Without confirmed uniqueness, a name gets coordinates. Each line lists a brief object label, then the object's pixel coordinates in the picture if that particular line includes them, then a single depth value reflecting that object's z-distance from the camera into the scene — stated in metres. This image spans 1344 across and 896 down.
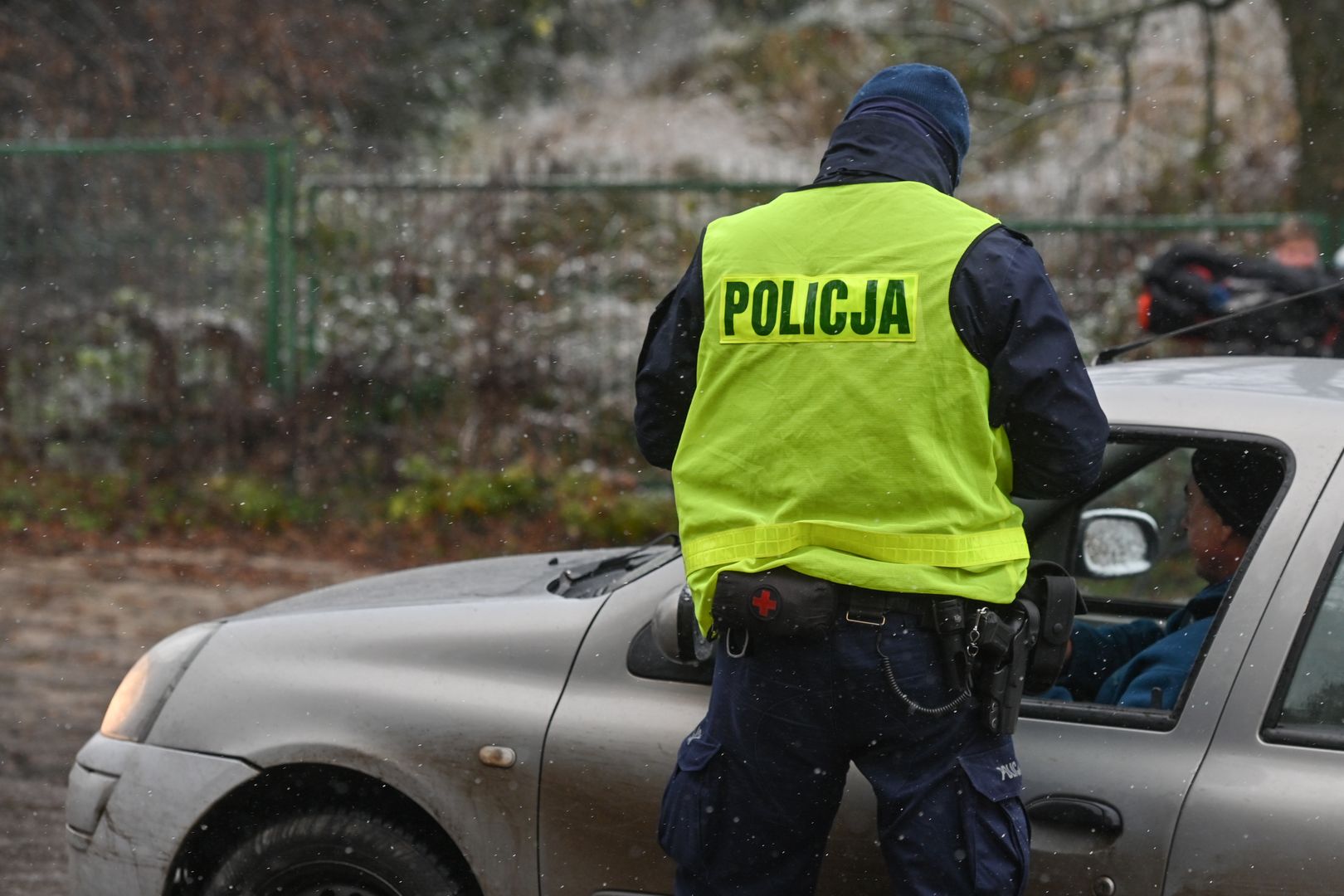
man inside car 5.73
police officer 4.90
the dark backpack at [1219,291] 12.68
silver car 5.17
